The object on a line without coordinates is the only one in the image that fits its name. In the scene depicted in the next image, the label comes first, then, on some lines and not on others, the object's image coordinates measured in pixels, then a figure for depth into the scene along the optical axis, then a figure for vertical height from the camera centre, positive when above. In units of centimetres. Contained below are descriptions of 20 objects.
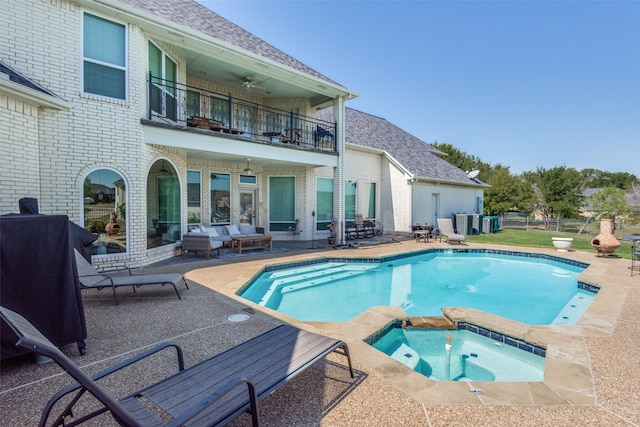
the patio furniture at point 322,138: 1403 +337
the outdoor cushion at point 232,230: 1235 -92
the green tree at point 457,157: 4134 +727
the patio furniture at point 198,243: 998 -117
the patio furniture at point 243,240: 1124 -125
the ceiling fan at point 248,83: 1168 +494
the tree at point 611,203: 2097 +39
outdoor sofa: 1101 -96
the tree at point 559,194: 2881 +142
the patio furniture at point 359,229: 1560 -111
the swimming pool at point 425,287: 723 -235
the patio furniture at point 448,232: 1478 -124
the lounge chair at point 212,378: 168 -140
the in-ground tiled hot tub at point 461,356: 432 -233
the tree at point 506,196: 3142 +129
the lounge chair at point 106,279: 545 -138
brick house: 686 +234
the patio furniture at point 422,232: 1555 -127
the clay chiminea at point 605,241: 1116 -121
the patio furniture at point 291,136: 1263 +315
